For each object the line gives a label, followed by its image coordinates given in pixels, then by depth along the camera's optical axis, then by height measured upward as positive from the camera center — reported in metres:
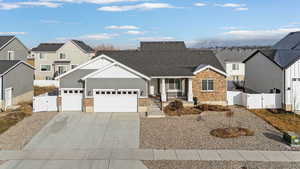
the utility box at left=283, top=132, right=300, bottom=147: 16.11 -3.30
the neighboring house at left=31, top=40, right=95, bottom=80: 48.38 +4.15
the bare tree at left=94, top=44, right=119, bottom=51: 136.45 +16.61
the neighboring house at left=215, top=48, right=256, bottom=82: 55.37 +2.71
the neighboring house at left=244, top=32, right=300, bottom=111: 25.91 +0.73
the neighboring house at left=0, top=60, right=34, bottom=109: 27.38 +0.05
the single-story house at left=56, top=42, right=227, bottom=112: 25.14 +0.06
